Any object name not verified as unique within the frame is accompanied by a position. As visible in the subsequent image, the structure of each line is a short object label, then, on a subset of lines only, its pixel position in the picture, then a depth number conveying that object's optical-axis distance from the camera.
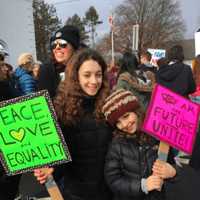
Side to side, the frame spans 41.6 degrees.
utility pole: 6.78
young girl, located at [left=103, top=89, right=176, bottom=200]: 1.51
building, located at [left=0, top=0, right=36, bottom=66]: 10.50
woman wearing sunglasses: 2.29
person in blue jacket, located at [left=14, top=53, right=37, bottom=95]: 4.18
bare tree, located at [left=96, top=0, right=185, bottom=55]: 32.38
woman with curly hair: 1.56
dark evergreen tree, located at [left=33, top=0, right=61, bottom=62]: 25.45
